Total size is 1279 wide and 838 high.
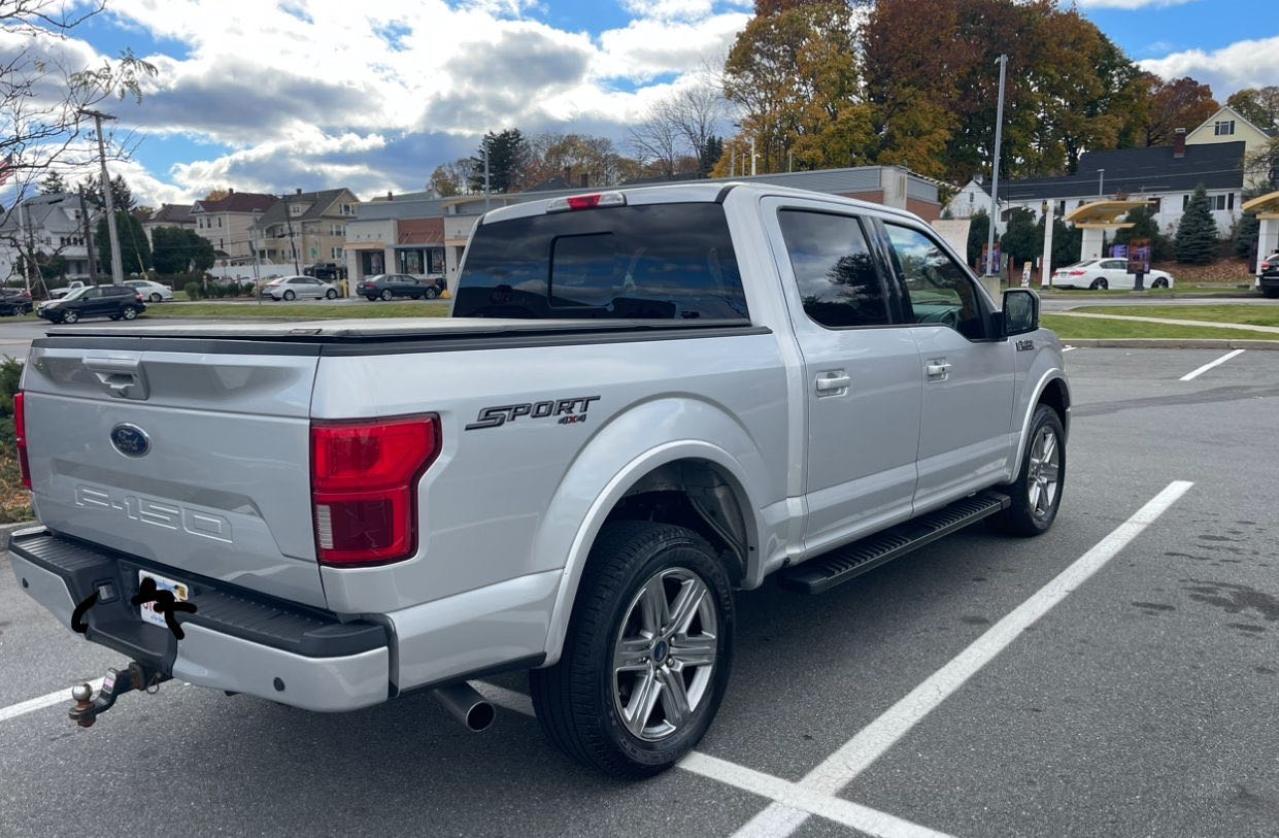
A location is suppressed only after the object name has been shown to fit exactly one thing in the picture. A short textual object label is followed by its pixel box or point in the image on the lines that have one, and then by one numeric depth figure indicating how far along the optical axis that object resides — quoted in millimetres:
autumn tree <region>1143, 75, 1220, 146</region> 84438
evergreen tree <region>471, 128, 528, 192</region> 88625
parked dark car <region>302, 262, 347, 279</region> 70812
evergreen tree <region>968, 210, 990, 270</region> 54969
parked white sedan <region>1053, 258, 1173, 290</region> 42531
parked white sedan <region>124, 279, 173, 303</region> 50844
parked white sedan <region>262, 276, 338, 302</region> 51156
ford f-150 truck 2447
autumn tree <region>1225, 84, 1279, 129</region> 82000
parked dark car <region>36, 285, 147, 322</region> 35406
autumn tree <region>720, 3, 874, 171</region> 48875
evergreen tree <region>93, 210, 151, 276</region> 71312
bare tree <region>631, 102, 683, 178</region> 56969
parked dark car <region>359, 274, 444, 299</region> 48875
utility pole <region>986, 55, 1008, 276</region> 32812
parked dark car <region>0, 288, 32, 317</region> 42219
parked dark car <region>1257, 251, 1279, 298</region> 32094
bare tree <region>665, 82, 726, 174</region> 56500
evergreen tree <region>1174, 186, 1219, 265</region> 53719
